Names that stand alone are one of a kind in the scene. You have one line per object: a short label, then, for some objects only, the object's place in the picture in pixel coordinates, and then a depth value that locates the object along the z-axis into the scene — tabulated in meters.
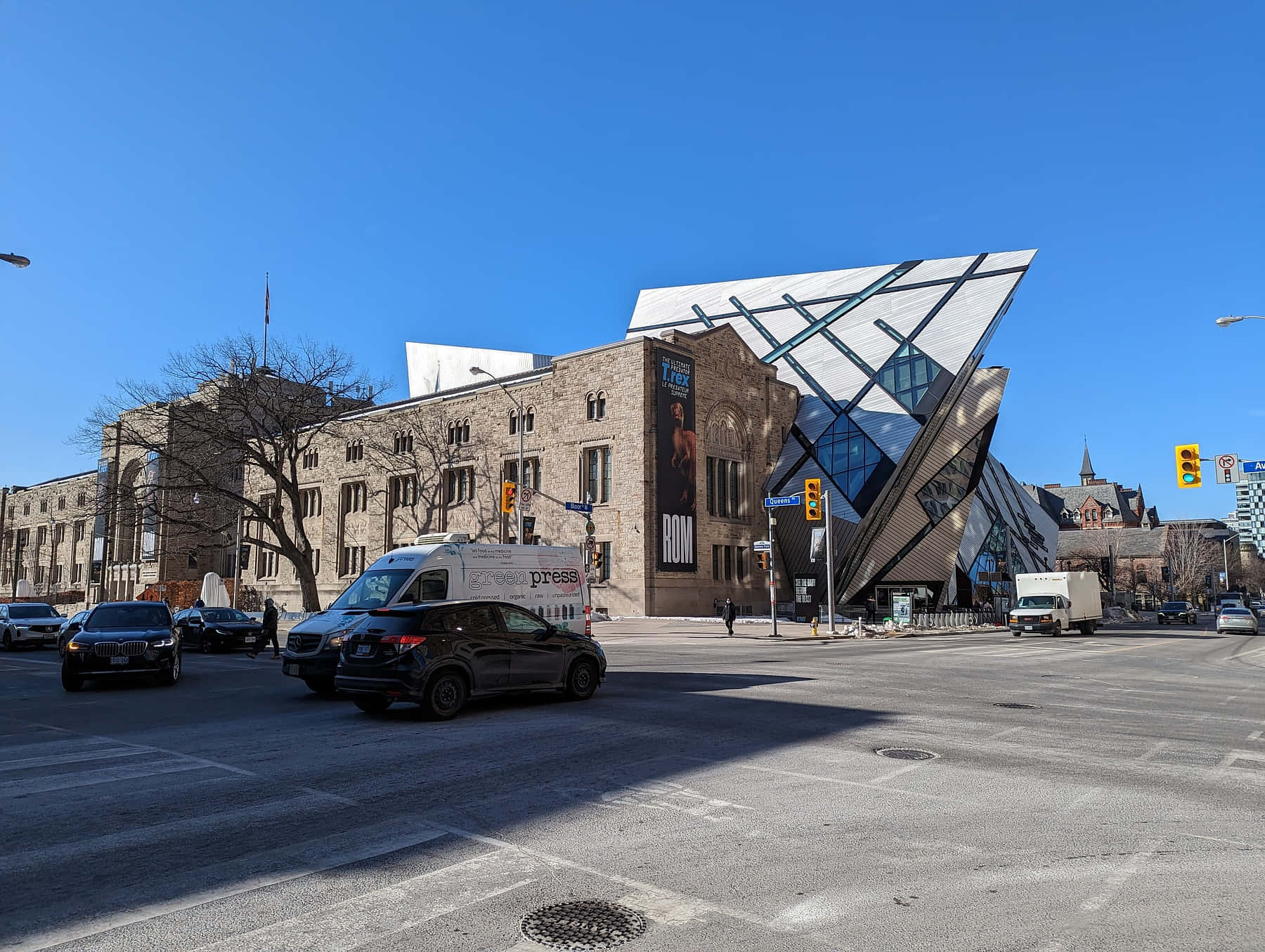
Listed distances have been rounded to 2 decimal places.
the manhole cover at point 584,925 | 4.08
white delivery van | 14.55
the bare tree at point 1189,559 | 97.88
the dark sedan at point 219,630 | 26.72
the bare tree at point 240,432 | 41.53
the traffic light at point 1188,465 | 25.70
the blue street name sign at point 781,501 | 34.88
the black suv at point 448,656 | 10.85
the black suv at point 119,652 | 15.22
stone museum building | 47.50
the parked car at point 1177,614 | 62.56
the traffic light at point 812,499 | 33.81
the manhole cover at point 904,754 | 8.73
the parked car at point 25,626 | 28.95
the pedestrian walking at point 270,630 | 24.89
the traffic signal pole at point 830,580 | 36.06
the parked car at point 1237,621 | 43.97
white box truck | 37.50
